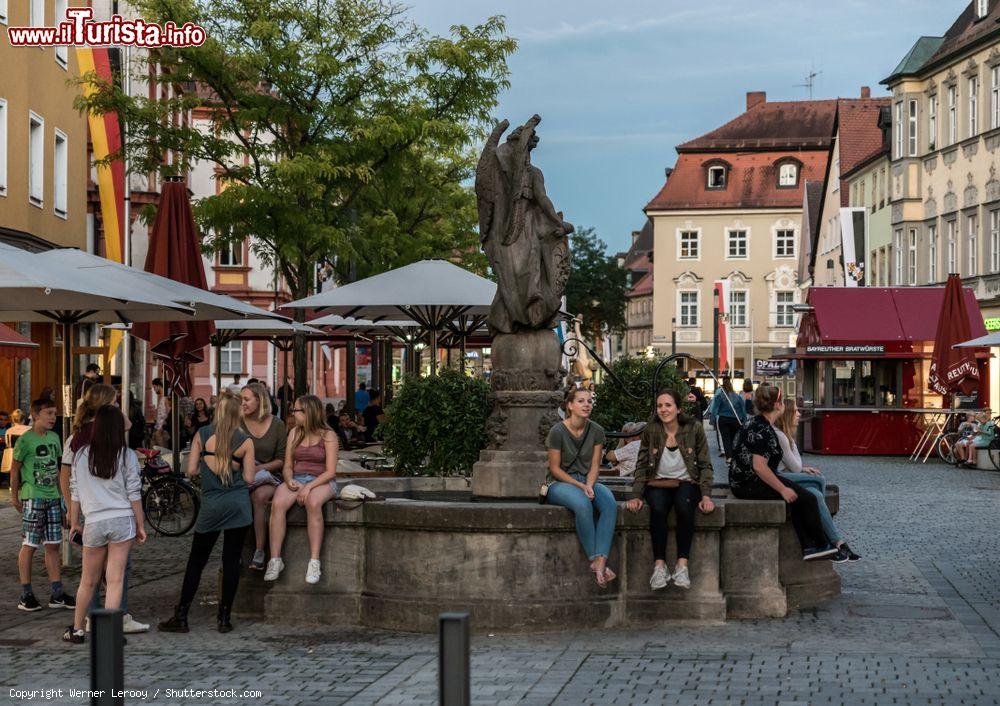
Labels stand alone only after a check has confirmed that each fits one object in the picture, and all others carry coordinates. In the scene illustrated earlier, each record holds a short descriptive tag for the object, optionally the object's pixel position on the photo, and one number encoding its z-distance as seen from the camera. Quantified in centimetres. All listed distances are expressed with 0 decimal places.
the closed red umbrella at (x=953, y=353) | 2956
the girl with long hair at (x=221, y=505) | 1004
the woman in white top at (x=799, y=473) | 1095
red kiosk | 3334
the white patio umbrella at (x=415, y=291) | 1850
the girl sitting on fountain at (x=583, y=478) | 999
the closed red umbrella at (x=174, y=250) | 1642
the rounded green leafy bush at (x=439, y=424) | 1714
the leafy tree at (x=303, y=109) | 2528
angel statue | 1171
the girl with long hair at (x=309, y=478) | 1028
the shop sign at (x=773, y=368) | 4625
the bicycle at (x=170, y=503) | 1574
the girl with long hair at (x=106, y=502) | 941
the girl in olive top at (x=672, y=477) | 1013
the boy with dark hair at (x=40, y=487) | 1109
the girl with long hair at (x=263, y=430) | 1084
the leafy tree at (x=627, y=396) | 1794
